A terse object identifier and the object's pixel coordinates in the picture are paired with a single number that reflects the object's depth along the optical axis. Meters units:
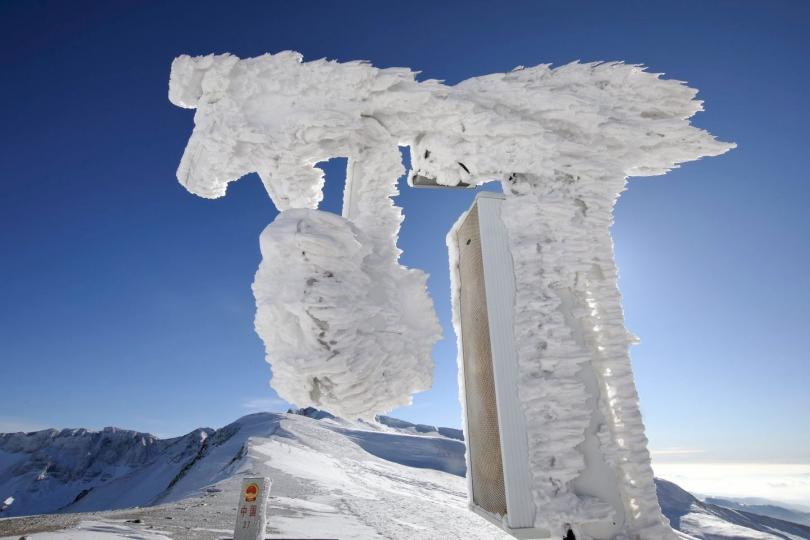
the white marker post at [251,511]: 4.55
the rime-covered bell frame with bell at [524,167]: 3.90
